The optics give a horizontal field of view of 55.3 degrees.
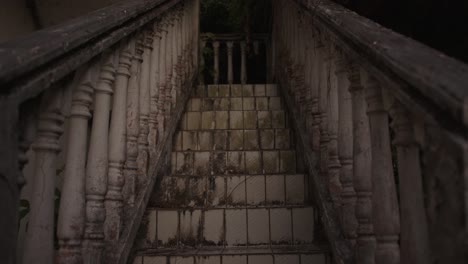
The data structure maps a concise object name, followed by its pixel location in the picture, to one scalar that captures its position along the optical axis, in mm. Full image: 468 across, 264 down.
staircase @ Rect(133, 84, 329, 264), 2404
